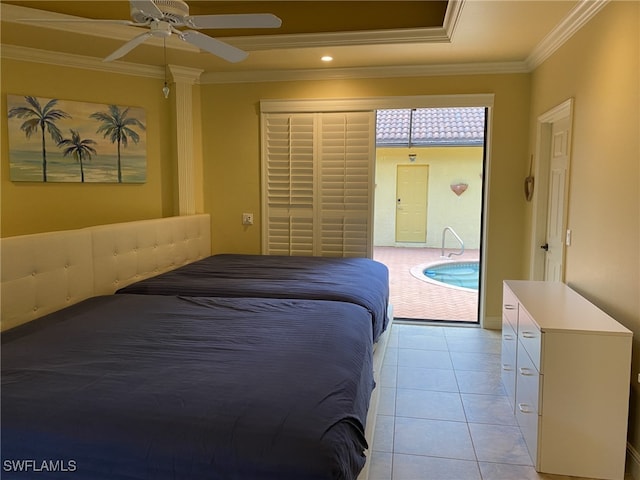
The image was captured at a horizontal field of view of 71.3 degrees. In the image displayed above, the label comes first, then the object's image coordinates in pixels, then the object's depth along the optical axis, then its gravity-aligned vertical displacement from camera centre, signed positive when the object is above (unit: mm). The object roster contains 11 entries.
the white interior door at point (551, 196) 3391 +33
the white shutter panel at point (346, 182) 4555 +161
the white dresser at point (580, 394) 2168 -960
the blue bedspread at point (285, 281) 3146 -652
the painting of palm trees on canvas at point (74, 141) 3723 +476
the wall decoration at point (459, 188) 10945 +267
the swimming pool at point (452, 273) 7937 -1423
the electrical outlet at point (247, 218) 4820 -236
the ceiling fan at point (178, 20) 2094 +874
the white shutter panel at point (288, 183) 4652 +147
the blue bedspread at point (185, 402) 1425 -737
